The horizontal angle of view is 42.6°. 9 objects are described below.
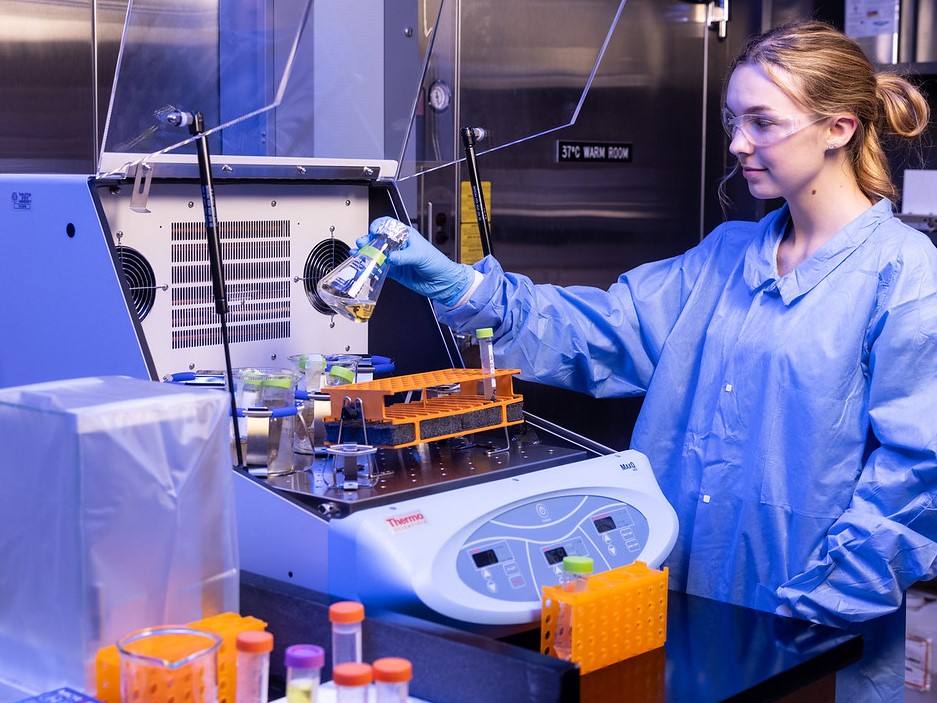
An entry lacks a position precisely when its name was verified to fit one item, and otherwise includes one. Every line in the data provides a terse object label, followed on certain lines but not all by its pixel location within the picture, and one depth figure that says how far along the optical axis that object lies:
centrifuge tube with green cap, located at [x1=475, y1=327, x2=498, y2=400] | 1.84
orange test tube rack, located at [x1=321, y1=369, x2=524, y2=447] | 1.60
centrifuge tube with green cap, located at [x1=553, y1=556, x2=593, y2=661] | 1.36
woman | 1.79
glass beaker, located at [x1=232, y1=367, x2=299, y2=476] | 1.59
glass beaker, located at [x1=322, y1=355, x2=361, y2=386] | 1.75
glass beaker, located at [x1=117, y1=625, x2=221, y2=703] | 1.11
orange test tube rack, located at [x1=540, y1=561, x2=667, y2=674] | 1.36
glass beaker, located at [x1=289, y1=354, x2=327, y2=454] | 1.71
